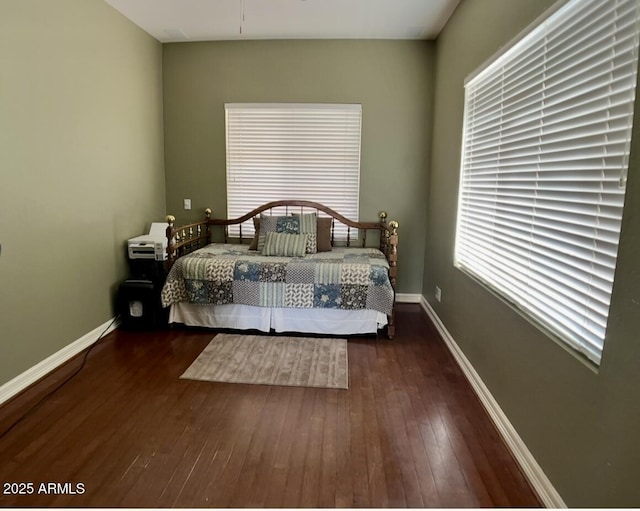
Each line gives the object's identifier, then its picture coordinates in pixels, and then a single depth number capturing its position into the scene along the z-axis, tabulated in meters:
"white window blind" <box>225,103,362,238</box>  3.93
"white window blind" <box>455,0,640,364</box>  1.24
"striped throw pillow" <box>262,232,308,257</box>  3.48
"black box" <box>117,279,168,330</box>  3.18
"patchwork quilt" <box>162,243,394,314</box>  3.05
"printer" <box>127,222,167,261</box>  3.32
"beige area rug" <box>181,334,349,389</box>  2.44
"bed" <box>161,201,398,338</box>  3.06
